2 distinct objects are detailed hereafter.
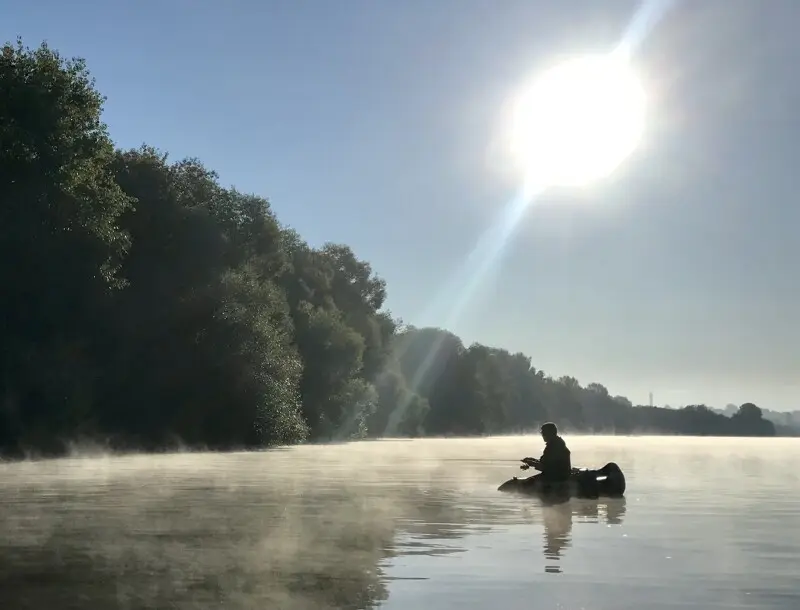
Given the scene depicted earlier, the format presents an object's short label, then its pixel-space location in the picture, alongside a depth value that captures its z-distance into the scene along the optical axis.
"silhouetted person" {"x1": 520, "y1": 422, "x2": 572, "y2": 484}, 25.47
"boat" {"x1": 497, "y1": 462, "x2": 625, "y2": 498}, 25.16
